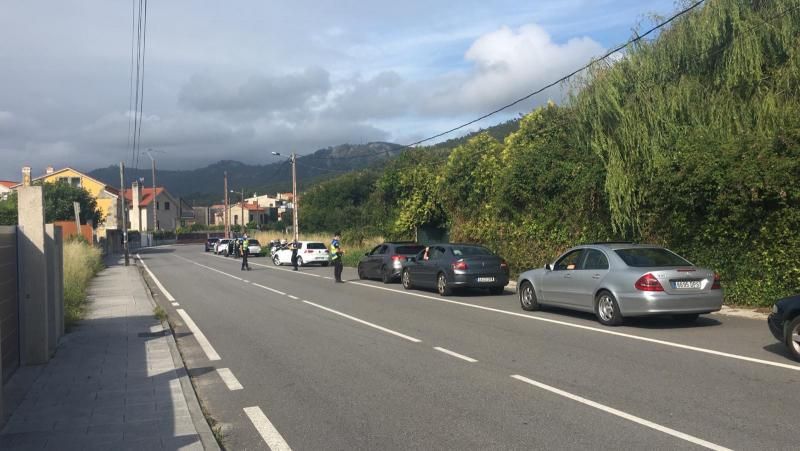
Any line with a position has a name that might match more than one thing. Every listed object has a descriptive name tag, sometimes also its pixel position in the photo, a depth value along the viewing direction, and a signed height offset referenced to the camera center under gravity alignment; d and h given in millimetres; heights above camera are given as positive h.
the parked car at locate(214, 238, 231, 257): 57409 -1786
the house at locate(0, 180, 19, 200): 85081 +6067
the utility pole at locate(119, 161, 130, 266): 42197 +2420
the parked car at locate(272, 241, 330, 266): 36438 -1609
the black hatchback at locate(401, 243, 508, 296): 17453 -1288
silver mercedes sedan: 10984 -1161
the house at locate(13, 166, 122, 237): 90850 +5601
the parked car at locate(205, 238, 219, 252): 67244 -1764
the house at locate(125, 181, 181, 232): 108325 +3099
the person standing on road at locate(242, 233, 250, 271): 32381 -1174
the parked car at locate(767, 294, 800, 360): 8320 -1395
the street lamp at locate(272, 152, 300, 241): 45094 +1630
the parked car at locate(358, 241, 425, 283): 22719 -1295
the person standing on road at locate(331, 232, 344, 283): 22984 -1259
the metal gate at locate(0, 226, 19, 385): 8086 -887
